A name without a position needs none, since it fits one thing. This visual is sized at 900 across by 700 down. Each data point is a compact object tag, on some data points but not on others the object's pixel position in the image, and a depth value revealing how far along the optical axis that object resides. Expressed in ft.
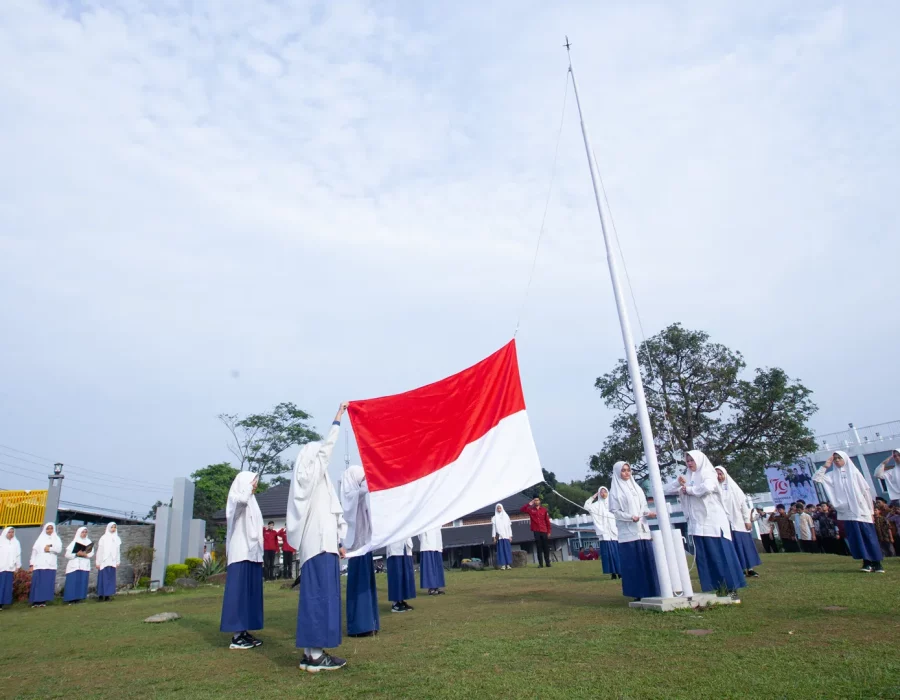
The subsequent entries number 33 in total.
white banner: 85.25
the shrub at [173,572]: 62.39
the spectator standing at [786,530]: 62.59
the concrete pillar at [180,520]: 65.41
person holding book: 50.37
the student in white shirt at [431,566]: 39.20
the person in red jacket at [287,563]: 69.97
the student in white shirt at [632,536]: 25.67
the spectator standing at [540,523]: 58.54
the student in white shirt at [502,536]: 62.64
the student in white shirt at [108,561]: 52.65
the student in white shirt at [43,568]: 48.96
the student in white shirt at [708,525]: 24.91
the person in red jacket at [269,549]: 62.39
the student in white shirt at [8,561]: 48.49
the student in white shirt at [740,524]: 35.17
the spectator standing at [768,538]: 67.10
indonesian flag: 21.17
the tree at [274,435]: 131.64
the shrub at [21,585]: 51.93
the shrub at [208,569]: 66.85
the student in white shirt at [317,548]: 17.37
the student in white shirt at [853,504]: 33.30
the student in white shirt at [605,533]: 43.54
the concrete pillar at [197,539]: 72.59
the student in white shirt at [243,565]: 21.84
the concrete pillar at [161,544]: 61.36
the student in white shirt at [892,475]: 38.50
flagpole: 23.09
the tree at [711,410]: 81.00
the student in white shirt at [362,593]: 22.41
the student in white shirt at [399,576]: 30.78
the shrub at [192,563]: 67.36
